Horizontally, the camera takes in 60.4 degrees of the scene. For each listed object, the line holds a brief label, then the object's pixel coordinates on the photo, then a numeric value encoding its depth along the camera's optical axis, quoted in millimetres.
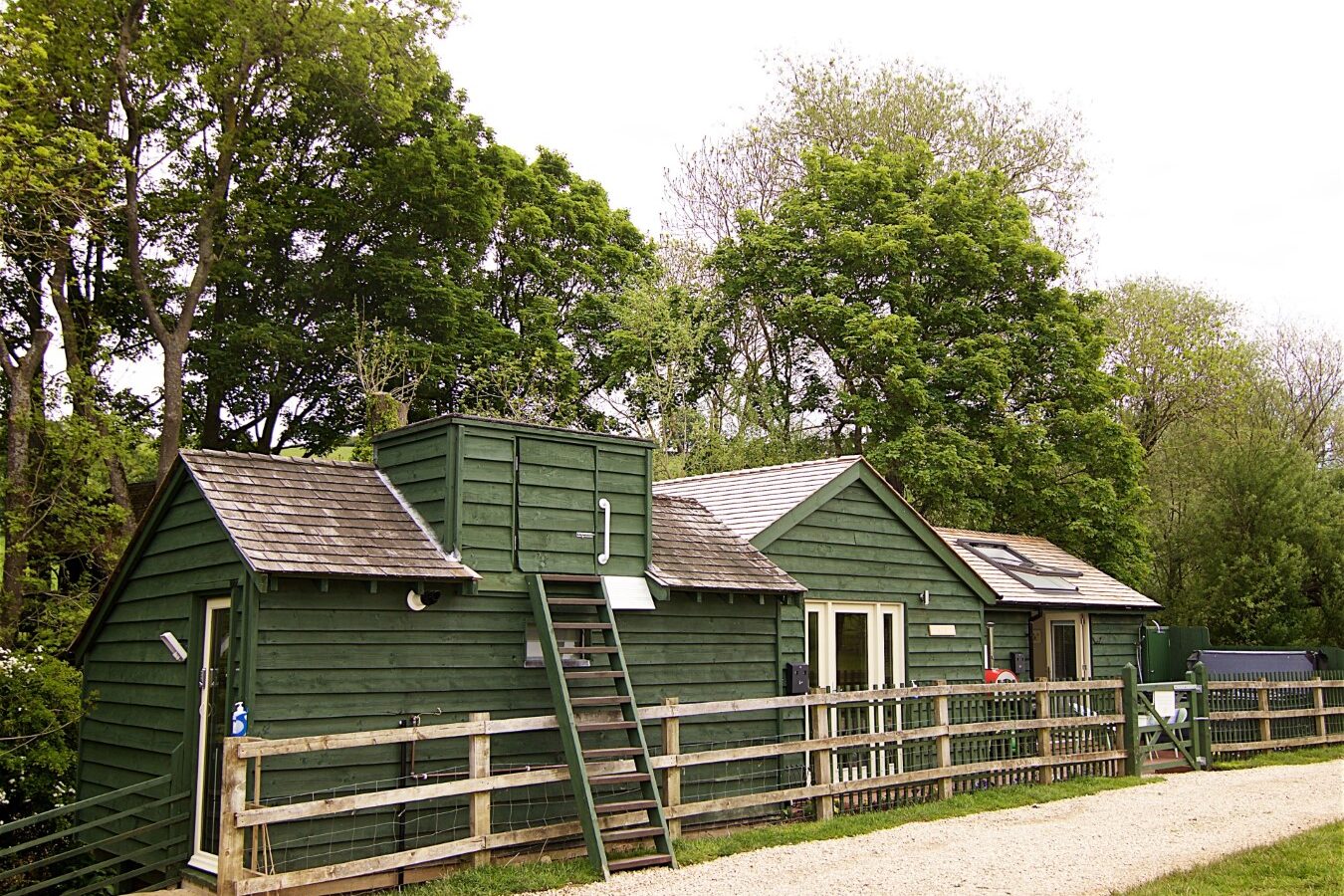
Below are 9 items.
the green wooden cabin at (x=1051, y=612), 18672
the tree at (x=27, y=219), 14641
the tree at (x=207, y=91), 23062
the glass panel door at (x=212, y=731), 9188
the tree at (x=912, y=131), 31438
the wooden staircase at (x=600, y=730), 9359
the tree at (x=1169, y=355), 32812
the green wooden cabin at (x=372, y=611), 9094
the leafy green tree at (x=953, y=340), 25938
